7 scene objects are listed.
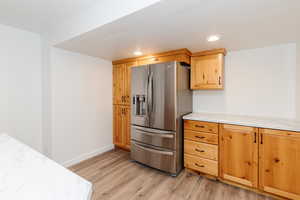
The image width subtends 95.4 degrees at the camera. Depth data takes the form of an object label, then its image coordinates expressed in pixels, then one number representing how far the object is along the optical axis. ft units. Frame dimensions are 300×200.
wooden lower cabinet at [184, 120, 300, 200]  5.29
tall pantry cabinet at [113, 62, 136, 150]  10.11
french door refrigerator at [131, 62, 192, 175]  7.06
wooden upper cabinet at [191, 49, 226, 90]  7.71
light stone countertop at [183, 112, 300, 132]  5.48
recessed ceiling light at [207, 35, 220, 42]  6.21
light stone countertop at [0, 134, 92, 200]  1.85
